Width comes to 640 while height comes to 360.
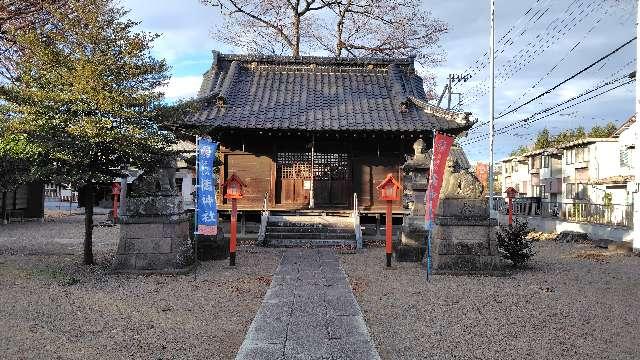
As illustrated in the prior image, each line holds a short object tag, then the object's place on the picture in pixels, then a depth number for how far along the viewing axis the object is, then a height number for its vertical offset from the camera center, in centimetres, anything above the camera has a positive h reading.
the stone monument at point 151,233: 1003 -85
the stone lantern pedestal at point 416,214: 1188 -52
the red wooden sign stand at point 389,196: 1115 -4
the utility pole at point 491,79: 2800 +670
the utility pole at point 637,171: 1520 +79
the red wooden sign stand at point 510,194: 2211 +6
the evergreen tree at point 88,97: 958 +186
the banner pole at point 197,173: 975 +38
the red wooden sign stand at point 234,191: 1130 +3
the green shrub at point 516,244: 1099 -110
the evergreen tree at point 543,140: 4816 +551
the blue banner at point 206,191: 986 +3
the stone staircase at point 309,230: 1514 -122
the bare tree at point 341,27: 2712 +938
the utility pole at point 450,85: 3403 +762
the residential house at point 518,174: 5275 +250
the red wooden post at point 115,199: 2384 -39
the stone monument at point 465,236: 1023 -87
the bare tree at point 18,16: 1219 +474
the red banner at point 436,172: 971 +45
